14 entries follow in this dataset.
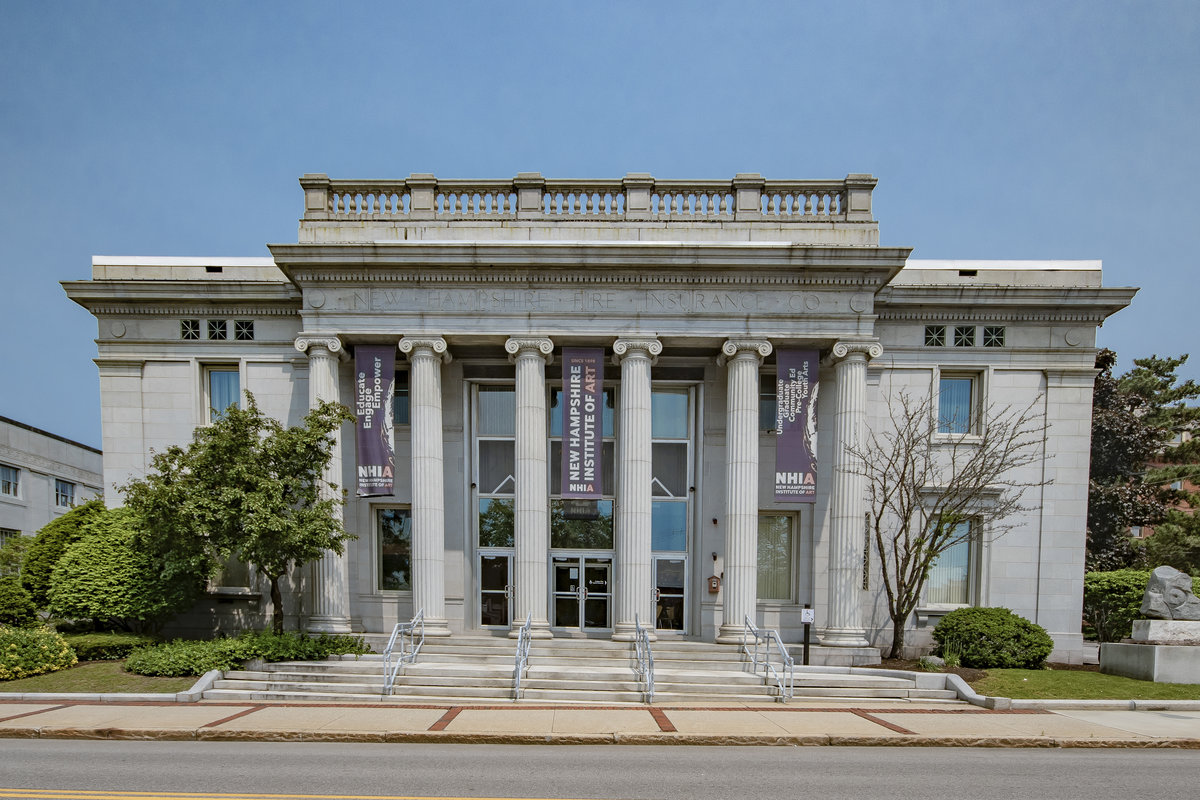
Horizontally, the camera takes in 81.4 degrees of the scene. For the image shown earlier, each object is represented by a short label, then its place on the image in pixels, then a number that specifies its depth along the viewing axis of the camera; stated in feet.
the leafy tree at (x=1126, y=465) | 98.37
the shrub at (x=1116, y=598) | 65.05
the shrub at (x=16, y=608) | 55.88
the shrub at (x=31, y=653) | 48.65
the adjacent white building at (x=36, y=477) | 120.47
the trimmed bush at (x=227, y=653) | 49.29
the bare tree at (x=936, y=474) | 57.41
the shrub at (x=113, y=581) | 54.19
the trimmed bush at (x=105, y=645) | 52.70
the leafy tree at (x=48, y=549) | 57.00
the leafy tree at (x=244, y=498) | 49.70
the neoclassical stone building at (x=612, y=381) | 58.75
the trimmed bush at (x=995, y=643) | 54.08
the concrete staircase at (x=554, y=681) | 46.91
